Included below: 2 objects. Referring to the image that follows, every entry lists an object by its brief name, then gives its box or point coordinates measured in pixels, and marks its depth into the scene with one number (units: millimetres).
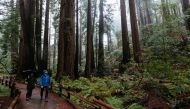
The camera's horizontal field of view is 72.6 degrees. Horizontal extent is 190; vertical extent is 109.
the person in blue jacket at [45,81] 6237
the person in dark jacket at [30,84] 6393
